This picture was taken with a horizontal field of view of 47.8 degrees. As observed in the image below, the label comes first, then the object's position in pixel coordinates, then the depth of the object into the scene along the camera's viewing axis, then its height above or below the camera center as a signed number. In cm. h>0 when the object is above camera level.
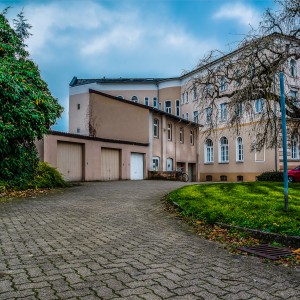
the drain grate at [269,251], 562 -151
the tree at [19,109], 1472 +268
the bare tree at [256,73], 1328 +382
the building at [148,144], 2421 +190
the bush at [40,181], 1573 -74
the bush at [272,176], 2680 -95
